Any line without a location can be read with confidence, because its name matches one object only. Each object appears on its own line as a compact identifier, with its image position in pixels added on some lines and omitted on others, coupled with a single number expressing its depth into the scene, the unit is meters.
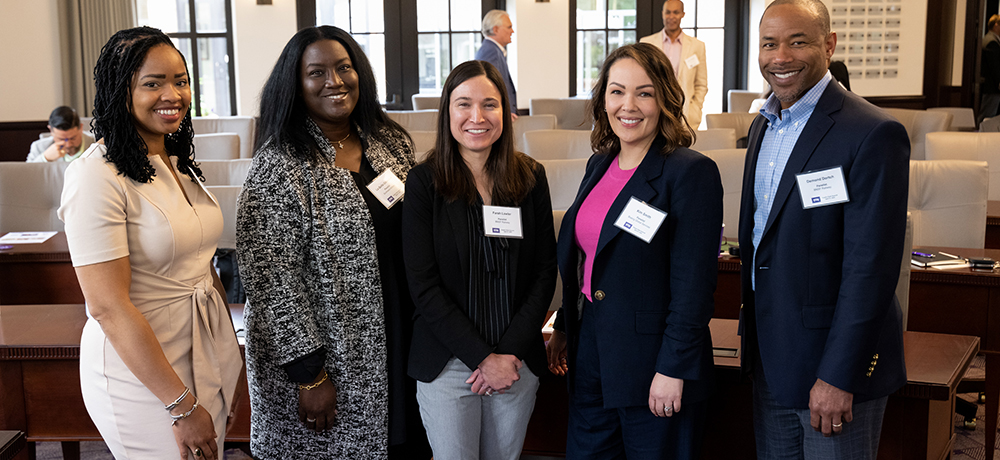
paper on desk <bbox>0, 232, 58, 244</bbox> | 3.77
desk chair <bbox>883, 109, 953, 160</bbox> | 6.40
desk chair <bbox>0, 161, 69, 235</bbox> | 4.19
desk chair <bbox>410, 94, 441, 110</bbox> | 8.32
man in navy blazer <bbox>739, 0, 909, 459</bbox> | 1.51
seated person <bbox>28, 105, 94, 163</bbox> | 5.77
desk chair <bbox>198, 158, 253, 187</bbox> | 4.29
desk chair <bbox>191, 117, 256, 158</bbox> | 6.79
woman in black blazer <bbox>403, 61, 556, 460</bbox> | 1.80
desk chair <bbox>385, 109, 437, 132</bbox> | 6.79
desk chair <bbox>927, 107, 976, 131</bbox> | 8.06
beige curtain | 8.85
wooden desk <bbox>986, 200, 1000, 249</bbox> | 3.84
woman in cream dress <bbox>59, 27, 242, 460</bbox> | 1.47
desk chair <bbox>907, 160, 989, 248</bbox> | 3.53
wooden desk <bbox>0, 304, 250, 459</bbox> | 2.23
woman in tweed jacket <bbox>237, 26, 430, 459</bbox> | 1.82
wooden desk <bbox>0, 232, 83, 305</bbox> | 3.51
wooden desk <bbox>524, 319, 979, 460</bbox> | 1.96
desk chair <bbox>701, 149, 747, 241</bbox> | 3.93
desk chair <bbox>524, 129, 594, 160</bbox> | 5.05
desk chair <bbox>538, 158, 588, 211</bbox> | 4.07
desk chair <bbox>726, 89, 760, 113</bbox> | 8.55
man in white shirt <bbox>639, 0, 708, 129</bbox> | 6.79
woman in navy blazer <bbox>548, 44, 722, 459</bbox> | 1.63
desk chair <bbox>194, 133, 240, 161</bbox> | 5.62
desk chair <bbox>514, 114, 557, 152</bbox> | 6.33
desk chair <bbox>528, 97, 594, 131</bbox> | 7.99
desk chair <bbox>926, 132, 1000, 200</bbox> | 4.44
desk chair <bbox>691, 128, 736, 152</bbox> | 4.96
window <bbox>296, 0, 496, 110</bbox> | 9.96
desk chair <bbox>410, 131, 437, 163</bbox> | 5.12
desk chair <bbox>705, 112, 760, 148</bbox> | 6.34
